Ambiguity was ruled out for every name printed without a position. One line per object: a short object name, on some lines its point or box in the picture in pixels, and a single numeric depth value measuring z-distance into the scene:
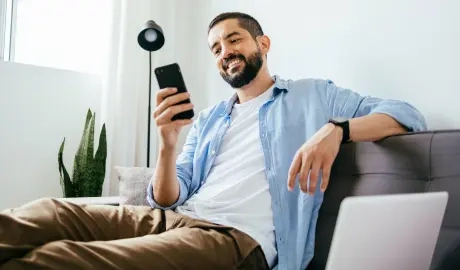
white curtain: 2.32
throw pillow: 1.65
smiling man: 0.98
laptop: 0.71
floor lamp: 2.02
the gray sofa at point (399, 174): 1.03
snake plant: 2.09
